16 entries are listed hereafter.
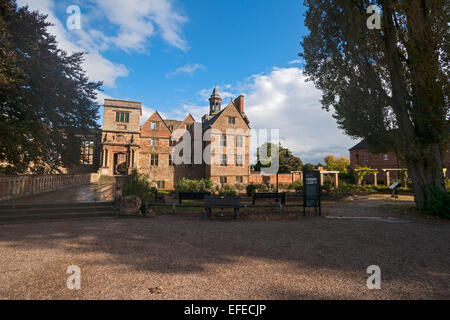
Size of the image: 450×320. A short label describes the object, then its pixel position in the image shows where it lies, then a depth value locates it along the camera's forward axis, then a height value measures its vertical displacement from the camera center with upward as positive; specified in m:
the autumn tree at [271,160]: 45.57 +3.48
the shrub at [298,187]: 20.94 -1.19
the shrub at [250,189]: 18.71 -1.16
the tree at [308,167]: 37.03 +1.48
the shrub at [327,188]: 18.36 -1.05
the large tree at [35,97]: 10.54 +4.45
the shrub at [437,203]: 9.86 -1.26
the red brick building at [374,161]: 32.97 +2.61
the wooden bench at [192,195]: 12.12 -1.10
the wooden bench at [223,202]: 9.66 -1.19
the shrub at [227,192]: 16.46 -1.31
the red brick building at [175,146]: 29.55 +4.39
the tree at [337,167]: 35.11 +1.43
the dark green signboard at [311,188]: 10.57 -0.61
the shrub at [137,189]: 11.20 -0.72
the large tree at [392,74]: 10.40 +5.47
